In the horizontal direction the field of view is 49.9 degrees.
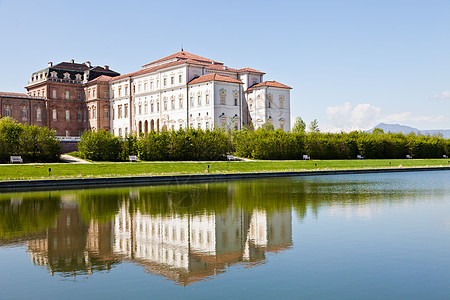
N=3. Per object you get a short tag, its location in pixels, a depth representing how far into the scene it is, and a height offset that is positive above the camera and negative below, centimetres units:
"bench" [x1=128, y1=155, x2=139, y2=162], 4482 -9
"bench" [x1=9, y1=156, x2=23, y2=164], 3909 +2
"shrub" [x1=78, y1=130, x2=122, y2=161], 4600 +101
